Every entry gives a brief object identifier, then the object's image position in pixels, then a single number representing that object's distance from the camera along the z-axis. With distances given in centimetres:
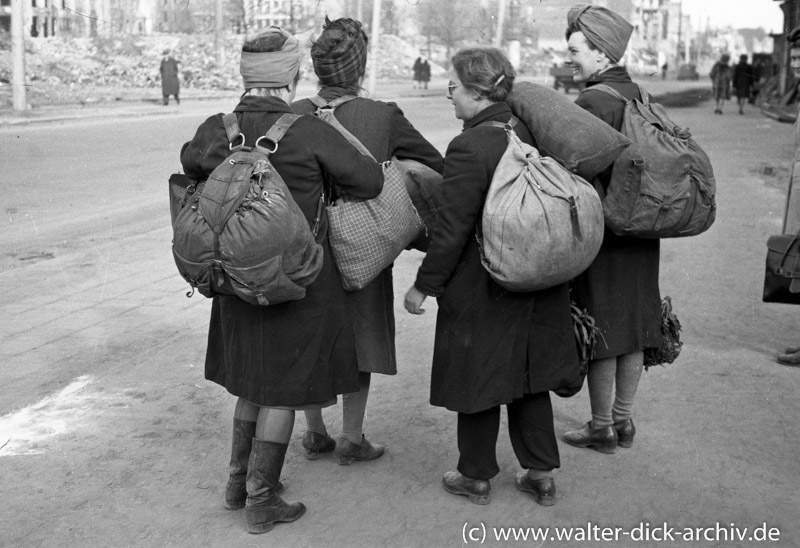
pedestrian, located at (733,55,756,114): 3044
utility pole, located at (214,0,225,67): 4412
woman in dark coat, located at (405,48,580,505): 351
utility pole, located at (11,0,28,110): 2566
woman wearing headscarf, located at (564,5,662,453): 409
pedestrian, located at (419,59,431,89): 4738
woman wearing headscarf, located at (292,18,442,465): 382
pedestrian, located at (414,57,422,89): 4771
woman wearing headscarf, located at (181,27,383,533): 342
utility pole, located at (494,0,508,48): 3728
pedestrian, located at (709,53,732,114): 3033
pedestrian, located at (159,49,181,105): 3067
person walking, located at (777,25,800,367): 564
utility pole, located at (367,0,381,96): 3719
